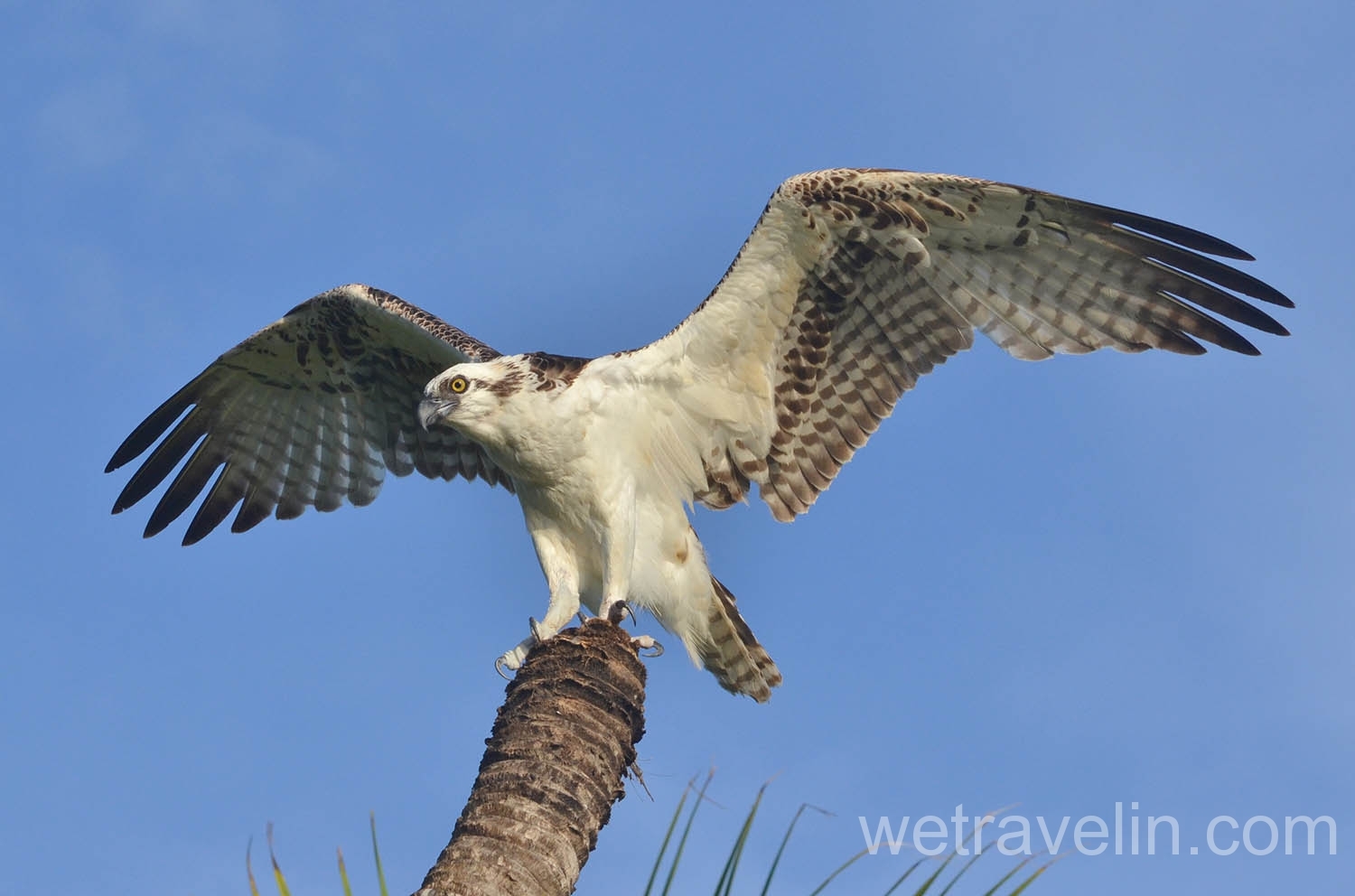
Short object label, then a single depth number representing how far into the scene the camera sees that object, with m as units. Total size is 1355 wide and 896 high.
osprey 17.12
